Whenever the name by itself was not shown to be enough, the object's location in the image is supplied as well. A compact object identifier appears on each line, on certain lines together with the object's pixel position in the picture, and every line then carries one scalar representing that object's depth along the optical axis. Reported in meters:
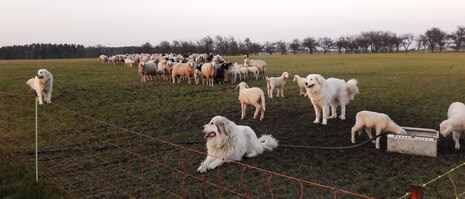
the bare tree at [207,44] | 89.28
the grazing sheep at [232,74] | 21.27
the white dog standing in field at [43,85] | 13.88
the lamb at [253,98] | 10.88
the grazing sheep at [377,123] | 8.23
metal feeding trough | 7.57
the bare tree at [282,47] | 122.38
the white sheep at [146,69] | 22.02
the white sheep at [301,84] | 14.72
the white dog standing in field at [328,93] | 10.34
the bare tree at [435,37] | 107.62
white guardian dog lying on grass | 7.19
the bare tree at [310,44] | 120.06
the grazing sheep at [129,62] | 38.14
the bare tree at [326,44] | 124.18
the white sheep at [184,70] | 20.73
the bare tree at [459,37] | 102.10
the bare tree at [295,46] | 119.94
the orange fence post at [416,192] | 2.47
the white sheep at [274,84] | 14.84
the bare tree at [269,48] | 120.50
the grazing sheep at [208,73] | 20.03
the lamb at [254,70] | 23.10
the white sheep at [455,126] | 7.88
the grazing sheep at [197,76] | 20.56
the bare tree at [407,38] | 118.43
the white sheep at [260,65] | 24.94
